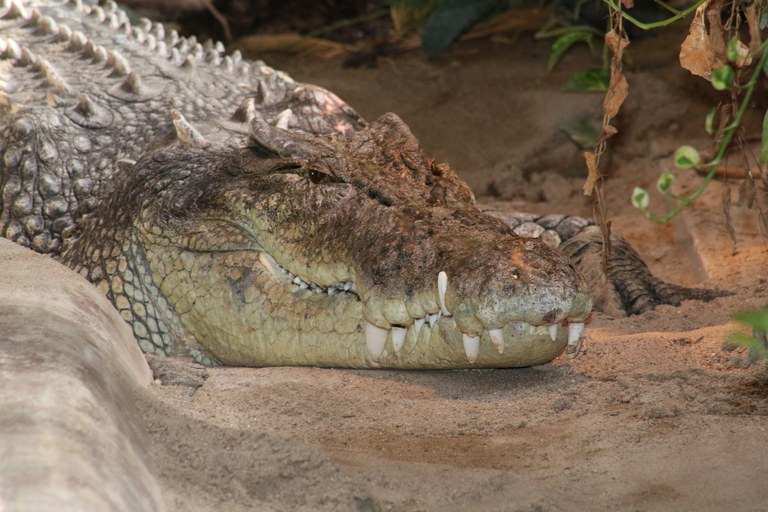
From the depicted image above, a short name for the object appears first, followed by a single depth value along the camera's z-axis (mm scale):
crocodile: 5203
